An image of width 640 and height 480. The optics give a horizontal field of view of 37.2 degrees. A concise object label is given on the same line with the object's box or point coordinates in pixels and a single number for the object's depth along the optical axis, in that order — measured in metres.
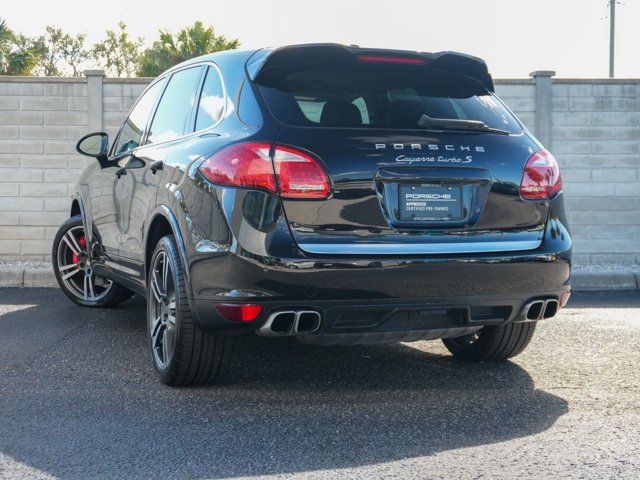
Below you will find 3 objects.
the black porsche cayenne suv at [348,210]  4.10
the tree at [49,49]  56.09
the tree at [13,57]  27.33
